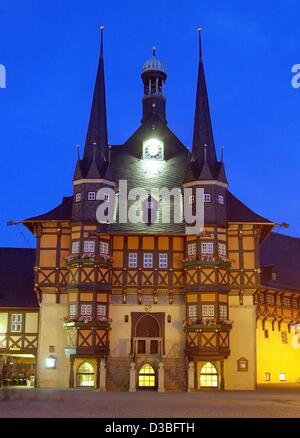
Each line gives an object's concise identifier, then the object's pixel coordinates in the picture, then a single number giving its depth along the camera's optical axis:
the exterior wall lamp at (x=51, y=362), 51.25
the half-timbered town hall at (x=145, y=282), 49.91
